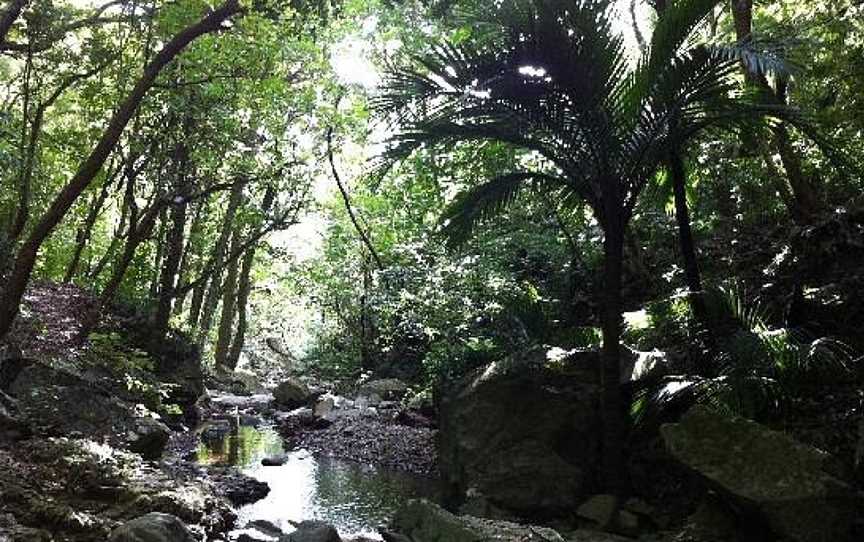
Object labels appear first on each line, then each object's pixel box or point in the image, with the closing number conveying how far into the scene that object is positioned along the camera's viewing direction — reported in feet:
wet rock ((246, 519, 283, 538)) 22.58
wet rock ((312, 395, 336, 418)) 49.37
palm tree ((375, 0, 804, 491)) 21.71
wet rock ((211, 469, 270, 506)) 27.30
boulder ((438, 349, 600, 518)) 23.82
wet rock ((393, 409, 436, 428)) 41.96
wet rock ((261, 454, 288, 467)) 35.12
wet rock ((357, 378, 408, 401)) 56.24
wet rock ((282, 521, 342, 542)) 19.83
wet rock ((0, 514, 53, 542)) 16.60
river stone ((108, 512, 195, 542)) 17.03
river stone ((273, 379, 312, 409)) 58.70
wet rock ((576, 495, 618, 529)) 21.72
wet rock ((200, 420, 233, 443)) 41.47
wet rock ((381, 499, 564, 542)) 18.53
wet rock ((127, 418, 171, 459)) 27.61
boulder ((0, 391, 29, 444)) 22.81
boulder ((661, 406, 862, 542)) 16.79
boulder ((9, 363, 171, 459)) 25.25
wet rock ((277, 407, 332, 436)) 45.96
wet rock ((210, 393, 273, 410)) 57.31
